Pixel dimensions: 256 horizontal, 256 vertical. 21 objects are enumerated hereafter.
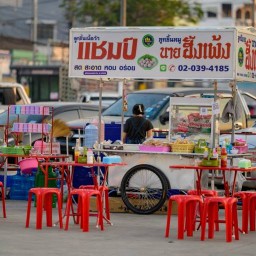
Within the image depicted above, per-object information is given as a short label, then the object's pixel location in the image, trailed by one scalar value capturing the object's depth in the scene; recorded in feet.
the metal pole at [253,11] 153.09
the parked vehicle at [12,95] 98.73
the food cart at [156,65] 54.80
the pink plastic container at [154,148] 55.98
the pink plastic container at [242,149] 55.59
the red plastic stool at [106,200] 51.65
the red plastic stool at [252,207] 49.60
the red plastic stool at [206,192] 49.52
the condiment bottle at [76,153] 51.73
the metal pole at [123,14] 143.74
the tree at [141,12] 222.69
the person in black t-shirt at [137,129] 62.39
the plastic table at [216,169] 49.44
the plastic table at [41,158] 57.62
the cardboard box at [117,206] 57.61
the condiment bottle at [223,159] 50.35
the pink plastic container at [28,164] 60.73
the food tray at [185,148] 55.21
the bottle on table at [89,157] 51.37
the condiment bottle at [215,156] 50.24
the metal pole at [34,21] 212.84
